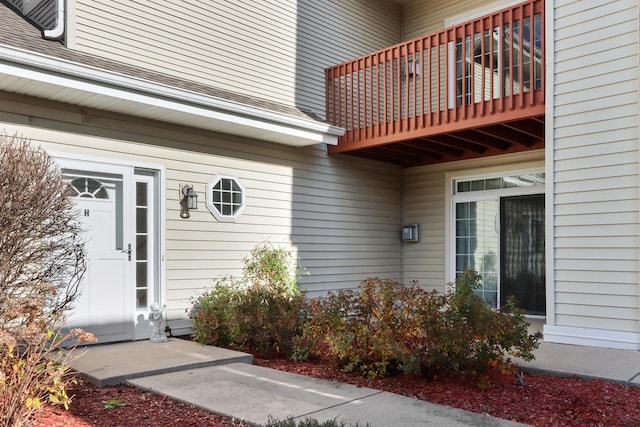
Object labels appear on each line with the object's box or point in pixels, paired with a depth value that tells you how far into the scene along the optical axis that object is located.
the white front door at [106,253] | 5.50
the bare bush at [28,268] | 2.97
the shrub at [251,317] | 5.25
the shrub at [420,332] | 4.04
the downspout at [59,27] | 5.53
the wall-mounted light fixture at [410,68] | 8.84
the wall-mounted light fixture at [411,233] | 8.95
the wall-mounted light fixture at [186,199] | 6.30
